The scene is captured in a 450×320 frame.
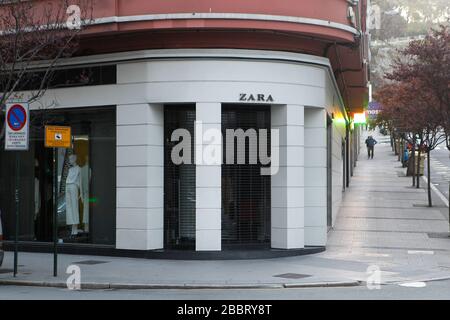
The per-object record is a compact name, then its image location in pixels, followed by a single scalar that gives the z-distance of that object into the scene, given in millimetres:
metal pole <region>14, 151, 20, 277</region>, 11950
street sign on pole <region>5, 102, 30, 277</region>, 12094
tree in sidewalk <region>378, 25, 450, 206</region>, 19219
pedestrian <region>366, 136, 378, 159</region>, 53819
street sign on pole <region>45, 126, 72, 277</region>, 12273
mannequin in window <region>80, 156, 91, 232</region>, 15984
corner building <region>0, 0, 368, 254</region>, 14227
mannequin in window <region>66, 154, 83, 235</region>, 16125
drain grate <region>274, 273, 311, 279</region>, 12109
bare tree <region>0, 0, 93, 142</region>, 12672
